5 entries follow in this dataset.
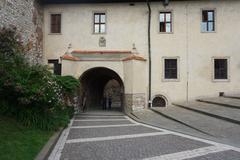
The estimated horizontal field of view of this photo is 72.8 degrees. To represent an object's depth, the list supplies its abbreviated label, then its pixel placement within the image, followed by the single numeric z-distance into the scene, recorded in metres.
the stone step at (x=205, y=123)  5.24
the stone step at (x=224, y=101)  7.88
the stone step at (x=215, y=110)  6.33
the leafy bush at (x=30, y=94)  5.43
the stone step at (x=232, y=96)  9.57
